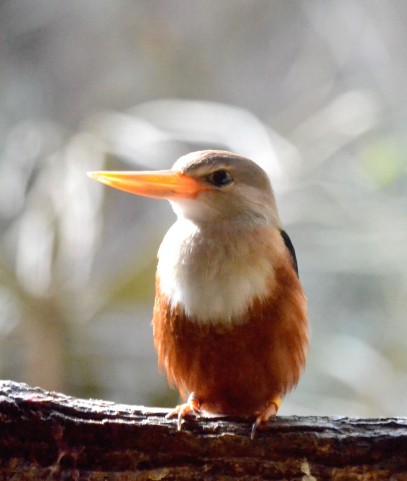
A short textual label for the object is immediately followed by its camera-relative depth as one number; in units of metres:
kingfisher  3.44
